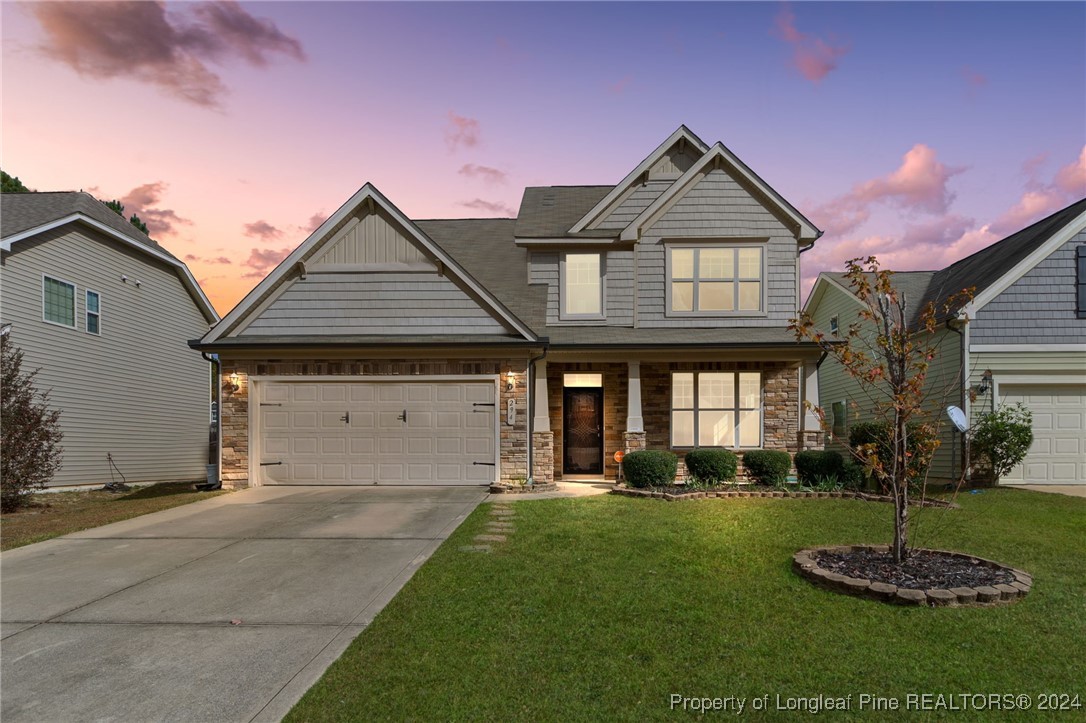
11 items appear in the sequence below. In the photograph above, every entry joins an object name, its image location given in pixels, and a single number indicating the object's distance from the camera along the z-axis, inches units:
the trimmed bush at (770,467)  495.5
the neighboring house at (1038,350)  565.9
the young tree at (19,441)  478.6
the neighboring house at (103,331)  633.6
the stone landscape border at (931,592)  212.1
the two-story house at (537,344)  532.1
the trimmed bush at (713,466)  492.7
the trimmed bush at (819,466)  493.0
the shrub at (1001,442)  534.9
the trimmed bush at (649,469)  488.7
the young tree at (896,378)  249.3
